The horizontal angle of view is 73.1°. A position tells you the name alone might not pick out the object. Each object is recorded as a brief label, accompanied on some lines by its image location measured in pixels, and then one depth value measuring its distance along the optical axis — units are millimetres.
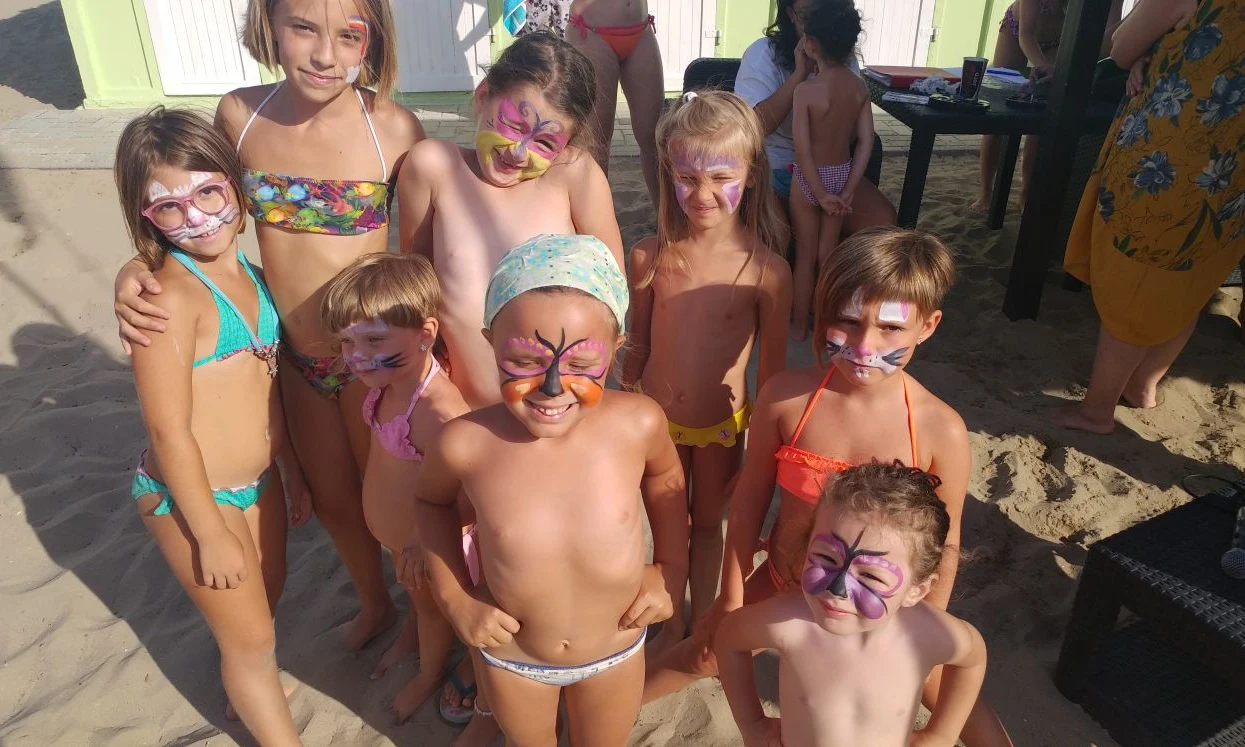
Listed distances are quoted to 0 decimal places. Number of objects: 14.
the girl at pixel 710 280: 2318
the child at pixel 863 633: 1671
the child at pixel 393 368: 2059
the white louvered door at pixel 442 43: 8977
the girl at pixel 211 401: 1988
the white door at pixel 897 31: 9359
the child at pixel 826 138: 4160
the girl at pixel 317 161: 2236
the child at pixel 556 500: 1676
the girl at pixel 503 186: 2211
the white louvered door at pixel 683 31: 9159
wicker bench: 2145
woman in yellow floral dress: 3150
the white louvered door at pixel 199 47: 8781
